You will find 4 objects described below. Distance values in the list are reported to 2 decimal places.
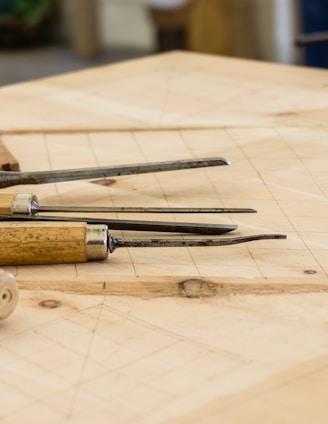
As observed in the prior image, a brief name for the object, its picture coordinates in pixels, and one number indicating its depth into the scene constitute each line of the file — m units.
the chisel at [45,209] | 0.89
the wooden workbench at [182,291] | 0.73
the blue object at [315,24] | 2.13
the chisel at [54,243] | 0.85
